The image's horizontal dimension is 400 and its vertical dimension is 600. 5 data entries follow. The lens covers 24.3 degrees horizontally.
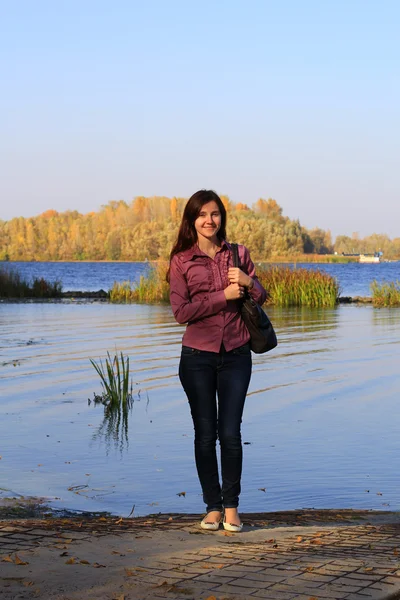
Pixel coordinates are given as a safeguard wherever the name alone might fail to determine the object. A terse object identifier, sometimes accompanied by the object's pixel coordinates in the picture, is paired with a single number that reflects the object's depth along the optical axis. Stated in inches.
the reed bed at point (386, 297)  1423.5
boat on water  6323.8
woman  225.6
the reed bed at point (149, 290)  1476.4
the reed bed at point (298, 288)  1346.0
